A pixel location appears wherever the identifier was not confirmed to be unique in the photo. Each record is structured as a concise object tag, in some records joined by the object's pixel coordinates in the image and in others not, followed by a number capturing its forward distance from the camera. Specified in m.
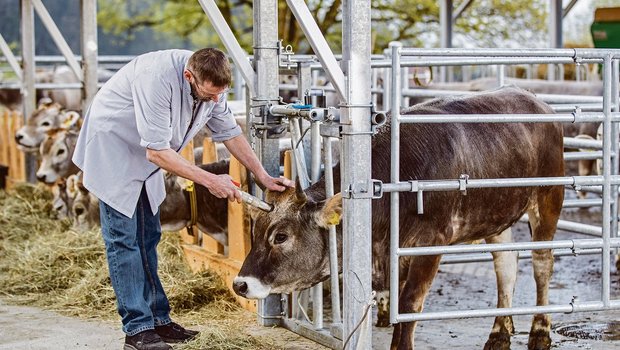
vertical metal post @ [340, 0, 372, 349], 4.69
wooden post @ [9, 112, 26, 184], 12.20
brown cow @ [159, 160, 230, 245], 7.31
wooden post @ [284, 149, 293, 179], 6.10
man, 5.03
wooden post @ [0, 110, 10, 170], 13.01
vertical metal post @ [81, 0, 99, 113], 10.37
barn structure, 4.70
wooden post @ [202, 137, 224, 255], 7.21
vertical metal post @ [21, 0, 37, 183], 11.95
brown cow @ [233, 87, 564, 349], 5.09
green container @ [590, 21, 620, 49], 17.58
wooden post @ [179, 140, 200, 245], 7.64
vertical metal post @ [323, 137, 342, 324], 5.09
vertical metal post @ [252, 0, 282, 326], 5.95
